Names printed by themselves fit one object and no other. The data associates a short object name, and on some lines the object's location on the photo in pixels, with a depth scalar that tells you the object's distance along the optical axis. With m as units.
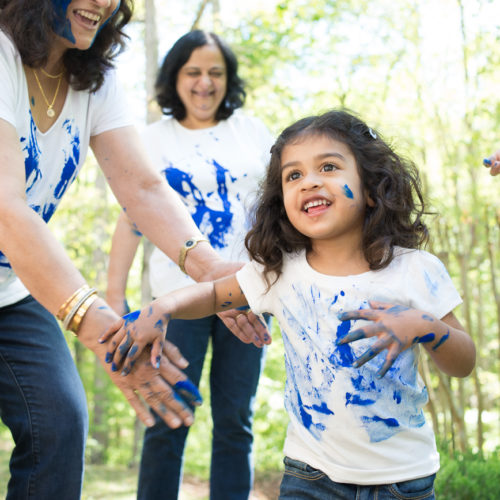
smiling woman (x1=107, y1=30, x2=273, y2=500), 2.83
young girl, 1.71
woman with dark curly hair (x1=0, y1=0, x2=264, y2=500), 1.71
